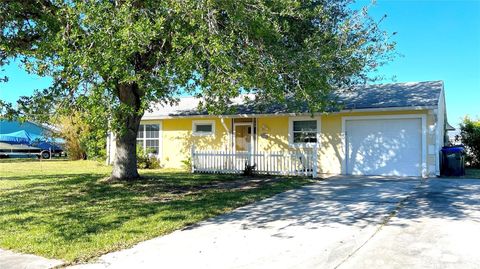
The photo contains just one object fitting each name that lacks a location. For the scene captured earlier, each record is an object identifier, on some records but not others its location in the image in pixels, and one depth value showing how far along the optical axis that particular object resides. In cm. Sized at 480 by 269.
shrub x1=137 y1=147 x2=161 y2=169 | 2114
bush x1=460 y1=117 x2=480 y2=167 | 1928
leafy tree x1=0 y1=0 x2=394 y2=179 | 789
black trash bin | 1544
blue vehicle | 3494
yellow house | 1531
